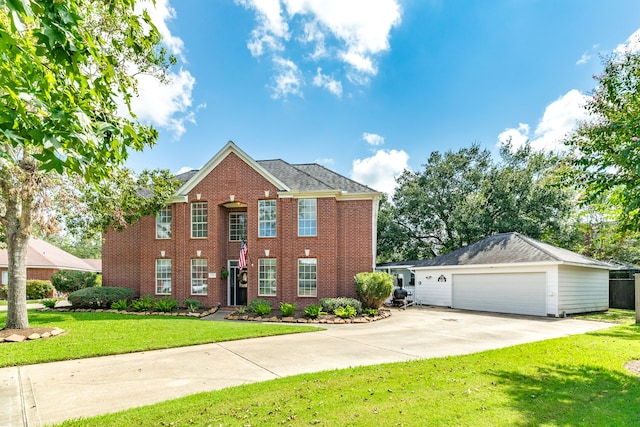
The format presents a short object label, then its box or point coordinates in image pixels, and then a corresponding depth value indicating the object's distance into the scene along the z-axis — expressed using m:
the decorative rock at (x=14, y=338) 9.86
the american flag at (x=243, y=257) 17.08
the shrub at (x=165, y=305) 16.67
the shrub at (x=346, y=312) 14.69
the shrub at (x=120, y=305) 17.08
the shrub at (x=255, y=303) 15.77
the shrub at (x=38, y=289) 25.53
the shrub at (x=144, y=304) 16.75
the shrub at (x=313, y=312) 14.72
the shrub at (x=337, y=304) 15.44
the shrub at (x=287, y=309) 15.13
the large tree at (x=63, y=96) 2.87
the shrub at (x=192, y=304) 16.74
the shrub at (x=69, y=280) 19.28
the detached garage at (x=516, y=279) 16.67
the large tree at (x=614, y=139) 6.40
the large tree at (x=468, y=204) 25.58
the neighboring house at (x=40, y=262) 28.25
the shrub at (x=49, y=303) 17.67
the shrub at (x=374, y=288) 16.00
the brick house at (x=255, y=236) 17.48
